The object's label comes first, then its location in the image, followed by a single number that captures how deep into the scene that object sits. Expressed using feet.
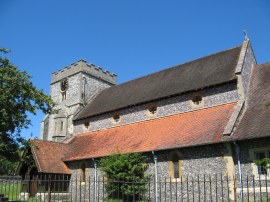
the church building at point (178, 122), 50.19
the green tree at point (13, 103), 49.47
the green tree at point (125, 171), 54.49
